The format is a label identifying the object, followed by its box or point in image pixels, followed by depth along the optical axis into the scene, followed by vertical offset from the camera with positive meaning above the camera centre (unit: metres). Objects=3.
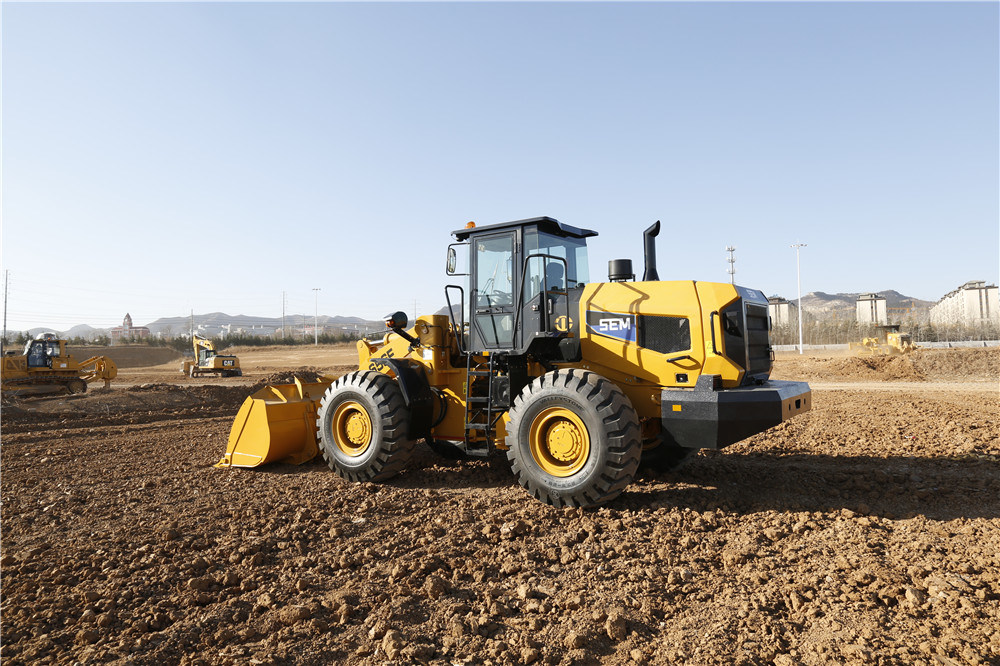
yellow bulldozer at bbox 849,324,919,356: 27.70 -0.51
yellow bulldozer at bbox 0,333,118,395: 20.33 -0.87
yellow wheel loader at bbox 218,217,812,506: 5.29 -0.45
